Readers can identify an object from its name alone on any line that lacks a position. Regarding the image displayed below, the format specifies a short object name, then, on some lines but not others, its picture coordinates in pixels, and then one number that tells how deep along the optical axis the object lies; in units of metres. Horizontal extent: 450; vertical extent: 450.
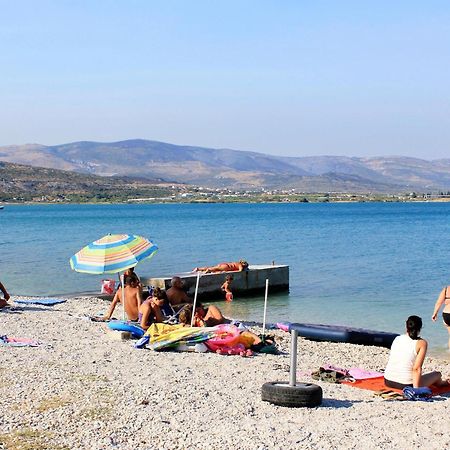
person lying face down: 26.00
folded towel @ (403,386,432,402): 10.62
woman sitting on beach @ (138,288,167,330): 15.02
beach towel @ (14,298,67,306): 20.49
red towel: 11.20
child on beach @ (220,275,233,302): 24.89
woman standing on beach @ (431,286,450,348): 14.05
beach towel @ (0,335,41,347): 13.67
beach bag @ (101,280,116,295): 24.36
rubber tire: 9.73
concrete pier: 24.73
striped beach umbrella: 16.02
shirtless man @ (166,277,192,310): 16.56
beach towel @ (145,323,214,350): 13.59
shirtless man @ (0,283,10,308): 18.28
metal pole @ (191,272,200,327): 14.63
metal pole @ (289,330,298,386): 9.77
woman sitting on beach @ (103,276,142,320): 16.52
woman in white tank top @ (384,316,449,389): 10.80
